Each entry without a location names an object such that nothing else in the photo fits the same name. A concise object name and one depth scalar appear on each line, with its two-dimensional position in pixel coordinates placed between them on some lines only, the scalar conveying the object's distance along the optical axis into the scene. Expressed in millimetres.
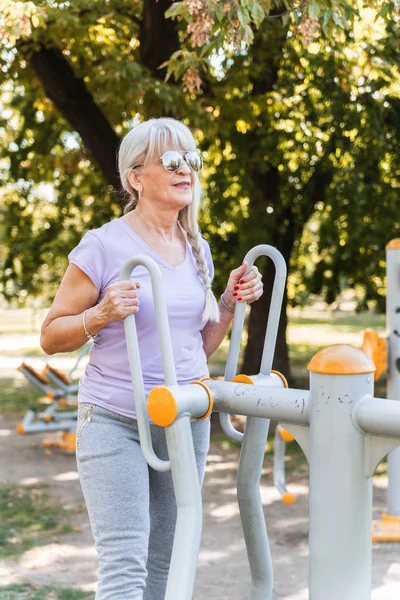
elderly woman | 2016
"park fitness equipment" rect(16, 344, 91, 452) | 6543
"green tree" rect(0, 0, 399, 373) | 5836
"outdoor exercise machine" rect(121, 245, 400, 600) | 1593
